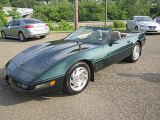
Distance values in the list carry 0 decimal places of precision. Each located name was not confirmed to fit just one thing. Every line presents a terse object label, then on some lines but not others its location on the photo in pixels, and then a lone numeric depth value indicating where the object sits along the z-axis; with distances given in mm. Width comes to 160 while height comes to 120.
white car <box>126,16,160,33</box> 9926
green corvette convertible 2893
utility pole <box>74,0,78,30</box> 10140
